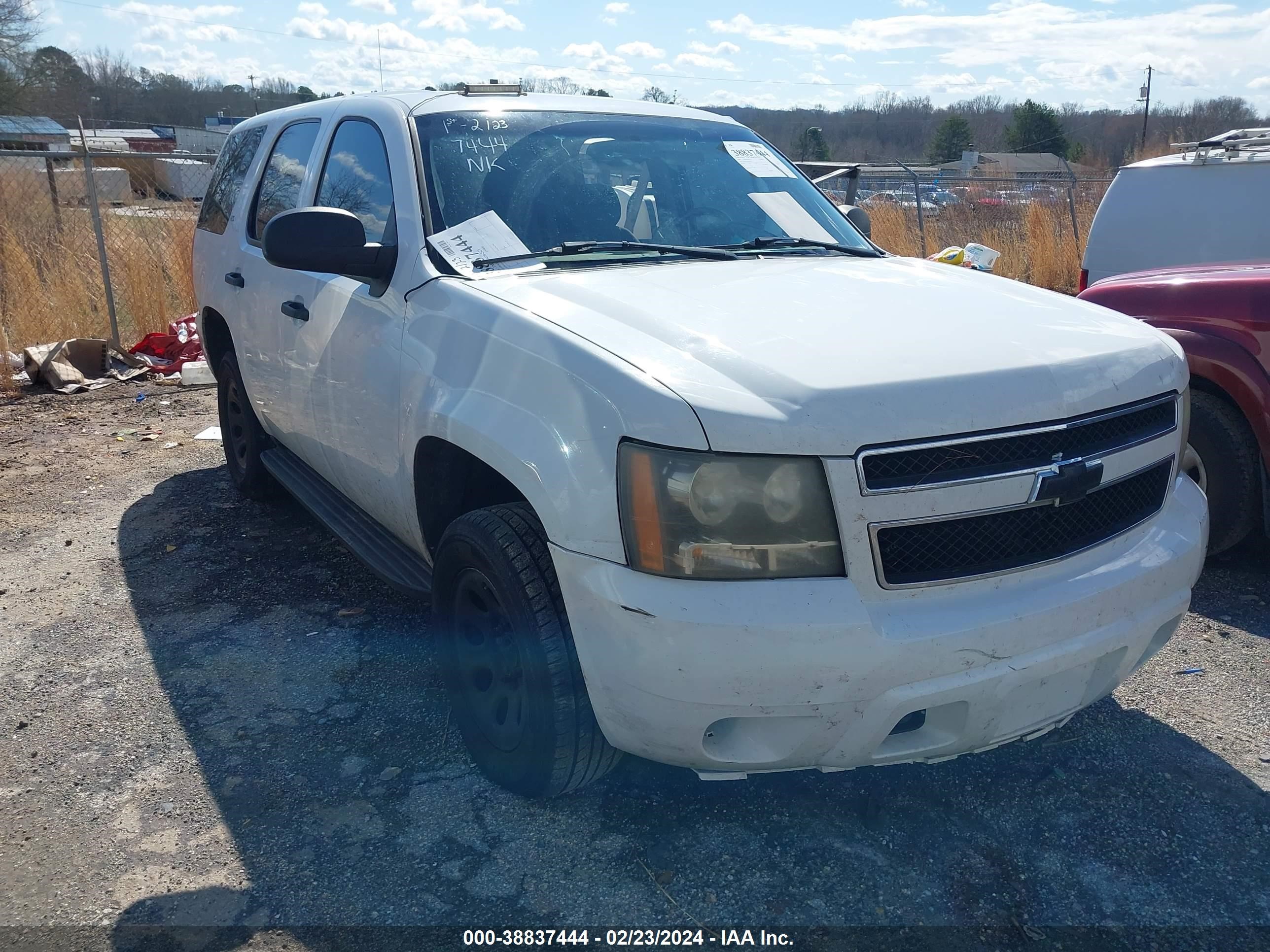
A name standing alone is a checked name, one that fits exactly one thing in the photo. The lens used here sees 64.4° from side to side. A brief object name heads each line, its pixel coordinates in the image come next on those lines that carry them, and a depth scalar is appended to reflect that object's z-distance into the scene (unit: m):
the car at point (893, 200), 14.43
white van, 6.54
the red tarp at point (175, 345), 9.28
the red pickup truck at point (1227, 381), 3.97
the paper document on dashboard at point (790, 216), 3.61
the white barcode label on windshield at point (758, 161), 3.79
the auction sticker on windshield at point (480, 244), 2.97
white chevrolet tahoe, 2.06
